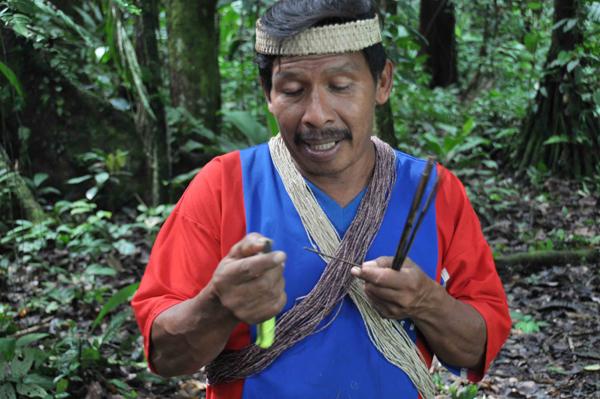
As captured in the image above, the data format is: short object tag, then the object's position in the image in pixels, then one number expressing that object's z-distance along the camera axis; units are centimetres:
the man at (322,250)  186
